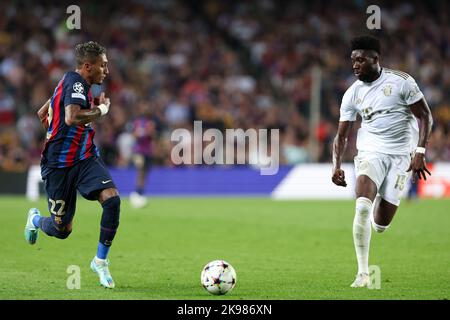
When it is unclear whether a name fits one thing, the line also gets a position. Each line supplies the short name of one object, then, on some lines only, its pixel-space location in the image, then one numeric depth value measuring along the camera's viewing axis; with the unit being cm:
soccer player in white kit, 1894
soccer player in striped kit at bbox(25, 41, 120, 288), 1762
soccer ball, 1683
